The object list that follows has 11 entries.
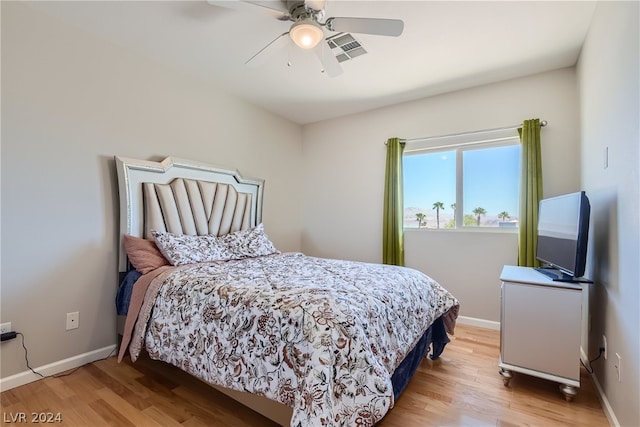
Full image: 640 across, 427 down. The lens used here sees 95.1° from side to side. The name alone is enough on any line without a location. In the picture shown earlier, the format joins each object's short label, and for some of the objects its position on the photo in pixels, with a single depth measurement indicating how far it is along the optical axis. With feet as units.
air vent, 7.57
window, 10.14
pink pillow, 7.36
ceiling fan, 5.64
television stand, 5.91
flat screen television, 5.84
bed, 4.00
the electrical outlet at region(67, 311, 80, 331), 7.24
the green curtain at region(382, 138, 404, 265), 11.55
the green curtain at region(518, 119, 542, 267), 9.16
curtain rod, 9.39
